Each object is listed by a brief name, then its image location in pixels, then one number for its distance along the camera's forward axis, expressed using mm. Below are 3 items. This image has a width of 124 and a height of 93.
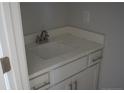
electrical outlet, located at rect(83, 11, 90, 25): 1818
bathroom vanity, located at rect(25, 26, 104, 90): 1360
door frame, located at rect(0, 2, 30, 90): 790
